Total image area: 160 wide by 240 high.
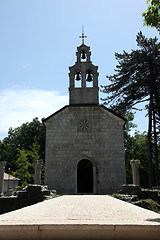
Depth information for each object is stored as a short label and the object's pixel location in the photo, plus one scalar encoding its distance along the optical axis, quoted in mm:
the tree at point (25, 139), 40112
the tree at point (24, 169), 28427
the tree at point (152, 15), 7310
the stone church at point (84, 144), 16391
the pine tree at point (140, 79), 20016
